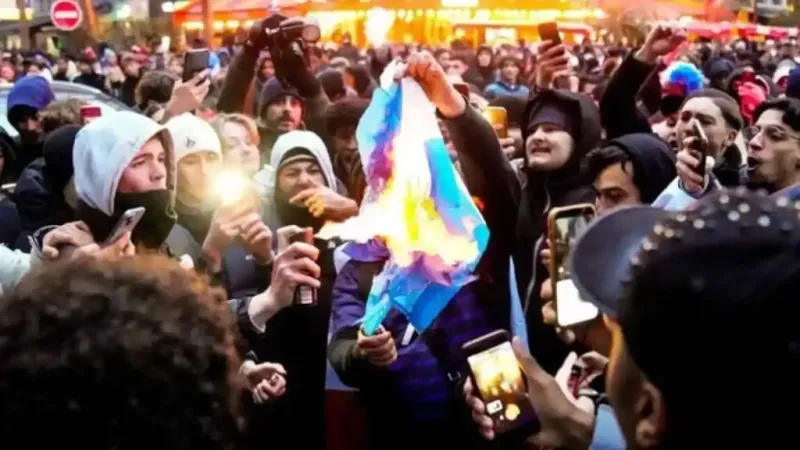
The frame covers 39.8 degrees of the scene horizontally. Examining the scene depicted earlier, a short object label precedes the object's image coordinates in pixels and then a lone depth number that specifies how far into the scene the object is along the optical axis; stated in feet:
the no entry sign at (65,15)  51.37
